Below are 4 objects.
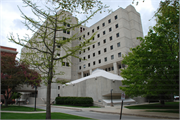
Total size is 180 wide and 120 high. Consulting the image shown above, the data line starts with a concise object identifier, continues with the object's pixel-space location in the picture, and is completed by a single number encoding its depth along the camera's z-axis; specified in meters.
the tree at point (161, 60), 10.61
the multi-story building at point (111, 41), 34.97
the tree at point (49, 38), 7.17
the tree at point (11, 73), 20.20
